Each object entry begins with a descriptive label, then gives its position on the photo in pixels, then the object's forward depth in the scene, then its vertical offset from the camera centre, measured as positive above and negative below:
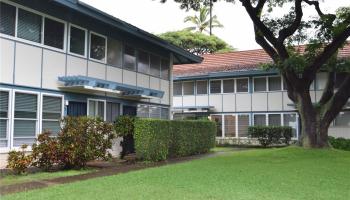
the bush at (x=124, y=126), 17.19 +0.21
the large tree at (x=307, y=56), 20.56 +3.77
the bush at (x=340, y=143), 24.89 -0.57
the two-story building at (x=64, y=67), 13.92 +2.45
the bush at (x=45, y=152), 13.30 -0.65
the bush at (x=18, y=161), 12.41 -0.89
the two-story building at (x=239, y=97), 29.73 +2.58
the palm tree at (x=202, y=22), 63.18 +15.84
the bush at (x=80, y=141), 13.70 -0.33
